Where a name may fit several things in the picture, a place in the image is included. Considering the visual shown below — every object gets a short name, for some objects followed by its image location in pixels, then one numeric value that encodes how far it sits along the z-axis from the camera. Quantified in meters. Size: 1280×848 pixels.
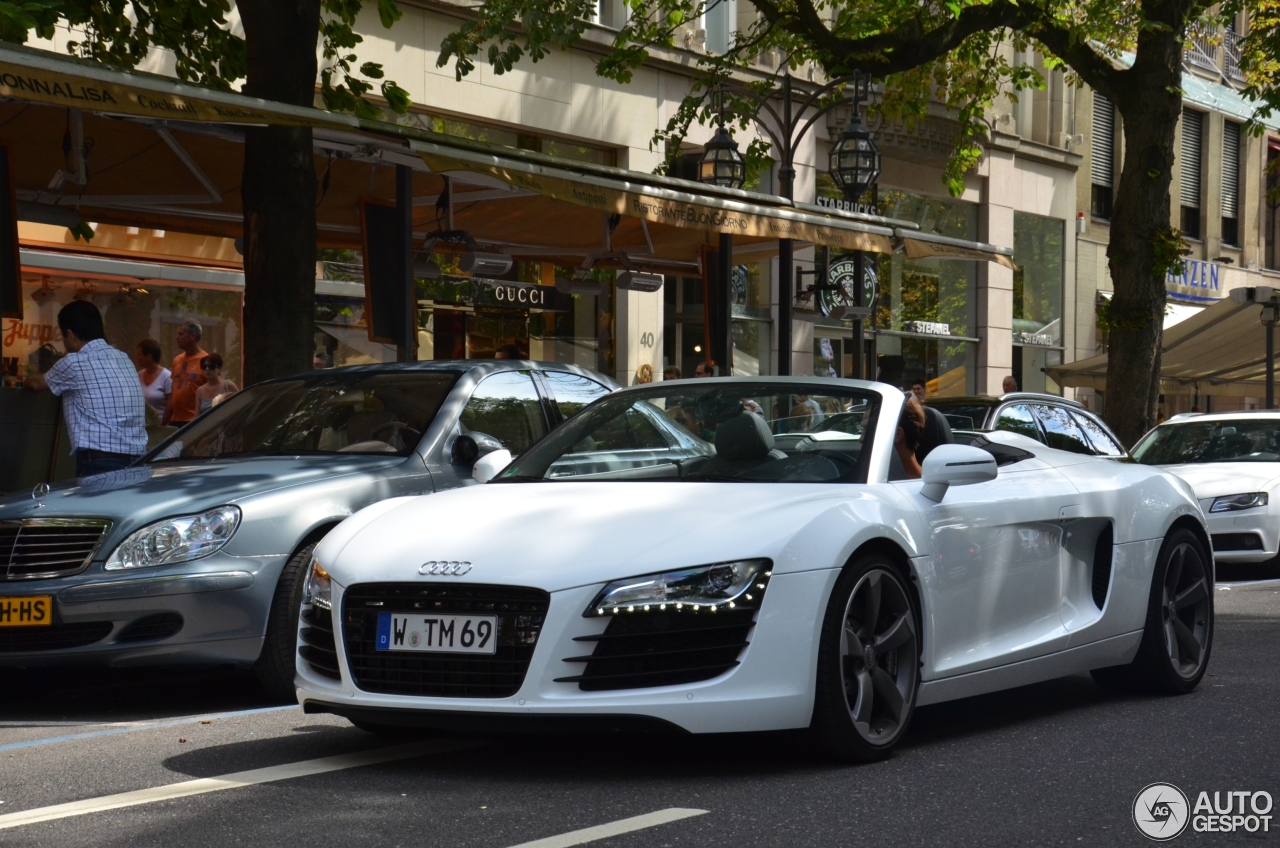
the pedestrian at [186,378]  14.93
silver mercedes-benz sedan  7.18
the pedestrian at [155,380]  14.53
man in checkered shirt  10.27
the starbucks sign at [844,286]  27.94
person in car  6.50
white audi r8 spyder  5.29
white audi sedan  14.47
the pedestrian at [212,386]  14.45
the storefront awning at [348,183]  9.62
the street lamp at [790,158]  17.41
